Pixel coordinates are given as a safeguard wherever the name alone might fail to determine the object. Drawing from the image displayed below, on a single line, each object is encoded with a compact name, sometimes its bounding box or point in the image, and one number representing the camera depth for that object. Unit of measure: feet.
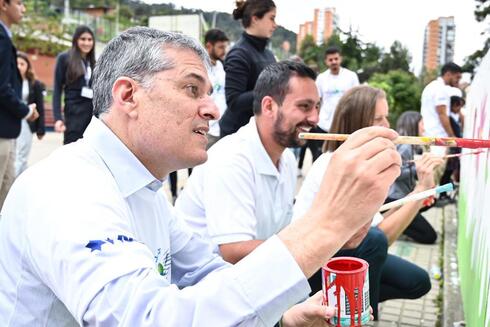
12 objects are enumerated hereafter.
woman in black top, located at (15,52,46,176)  21.21
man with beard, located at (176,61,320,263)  8.22
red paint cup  5.46
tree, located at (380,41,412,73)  88.12
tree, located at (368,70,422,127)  67.15
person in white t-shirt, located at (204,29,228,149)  18.87
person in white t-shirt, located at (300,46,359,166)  21.94
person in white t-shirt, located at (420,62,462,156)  21.72
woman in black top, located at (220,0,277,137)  13.33
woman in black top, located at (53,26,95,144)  15.93
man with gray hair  3.63
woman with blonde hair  8.59
